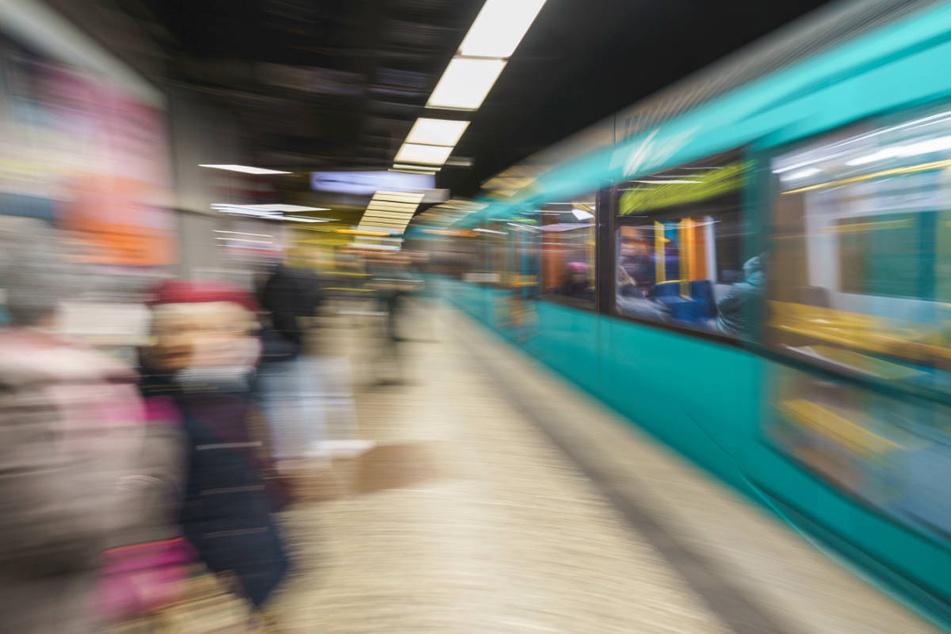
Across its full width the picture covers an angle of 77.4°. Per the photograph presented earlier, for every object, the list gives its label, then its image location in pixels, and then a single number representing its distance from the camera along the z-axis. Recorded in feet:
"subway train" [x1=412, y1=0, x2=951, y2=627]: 7.72
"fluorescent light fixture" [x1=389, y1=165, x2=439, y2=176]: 44.74
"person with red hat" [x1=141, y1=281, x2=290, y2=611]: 6.35
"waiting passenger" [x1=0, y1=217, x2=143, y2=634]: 4.11
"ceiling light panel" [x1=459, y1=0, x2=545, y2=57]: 15.42
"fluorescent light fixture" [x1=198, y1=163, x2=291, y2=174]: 21.29
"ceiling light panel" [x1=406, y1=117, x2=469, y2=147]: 29.01
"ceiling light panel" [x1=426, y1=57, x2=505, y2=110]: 20.29
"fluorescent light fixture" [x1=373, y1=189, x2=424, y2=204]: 41.19
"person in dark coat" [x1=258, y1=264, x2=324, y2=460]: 12.64
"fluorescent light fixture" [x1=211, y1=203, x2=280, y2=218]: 19.81
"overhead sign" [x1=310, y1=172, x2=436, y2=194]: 27.43
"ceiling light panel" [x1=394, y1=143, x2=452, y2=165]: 35.70
